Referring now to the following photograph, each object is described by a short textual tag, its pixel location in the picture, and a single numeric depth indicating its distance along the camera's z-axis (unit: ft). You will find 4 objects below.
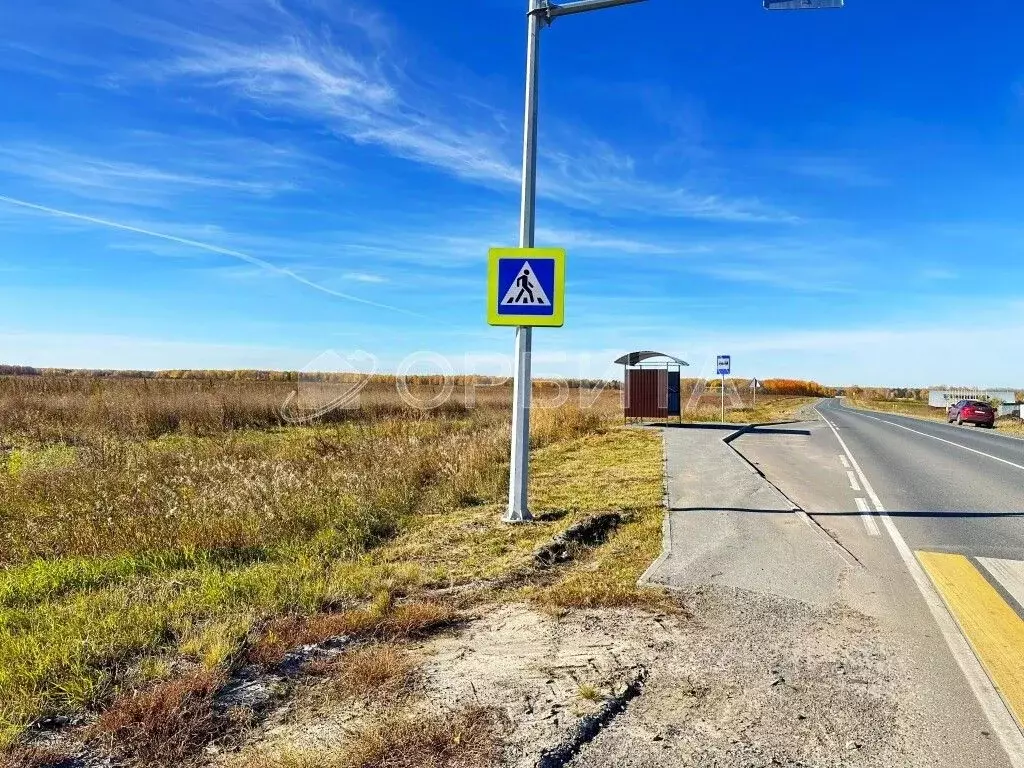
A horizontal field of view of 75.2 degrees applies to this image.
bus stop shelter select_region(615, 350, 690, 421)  81.87
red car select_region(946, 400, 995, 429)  123.85
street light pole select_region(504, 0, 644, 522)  25.38
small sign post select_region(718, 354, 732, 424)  102.31
